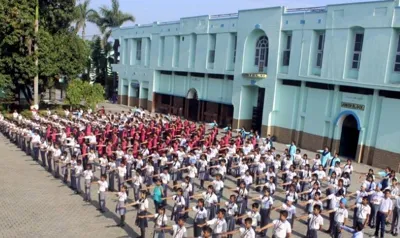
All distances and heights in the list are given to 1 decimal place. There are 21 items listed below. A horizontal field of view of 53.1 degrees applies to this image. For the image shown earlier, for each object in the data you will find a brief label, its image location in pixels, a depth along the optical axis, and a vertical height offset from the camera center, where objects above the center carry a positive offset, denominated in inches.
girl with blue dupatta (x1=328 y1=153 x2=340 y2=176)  610.0 -123.5
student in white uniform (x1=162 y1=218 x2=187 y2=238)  352.5 -139.0
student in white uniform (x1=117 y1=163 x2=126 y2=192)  542.0 -143.7
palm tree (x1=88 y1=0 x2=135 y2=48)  1846.7 +222.9
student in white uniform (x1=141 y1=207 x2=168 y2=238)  370.3 -142.2
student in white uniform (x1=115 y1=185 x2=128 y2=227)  446.9 -149.9
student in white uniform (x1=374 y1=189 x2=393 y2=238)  438.8 -134.9
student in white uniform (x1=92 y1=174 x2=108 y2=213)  484.4 -155.6
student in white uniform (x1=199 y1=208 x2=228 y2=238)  369.7 -138.2
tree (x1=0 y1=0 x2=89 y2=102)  1136.8 +48.2
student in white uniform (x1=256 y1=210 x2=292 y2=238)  356.0 -131.0
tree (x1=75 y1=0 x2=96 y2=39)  1888.5 +243.4
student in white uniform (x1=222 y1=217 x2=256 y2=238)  340.8 -130.4
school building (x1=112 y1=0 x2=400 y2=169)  813.2 +14.7
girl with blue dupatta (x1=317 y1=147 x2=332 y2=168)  669.9 -124.9
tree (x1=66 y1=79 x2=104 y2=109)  1235.2 -89.7
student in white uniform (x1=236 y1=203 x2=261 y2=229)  381.7 -132.7
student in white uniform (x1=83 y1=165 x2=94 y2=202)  522.6 -150.3
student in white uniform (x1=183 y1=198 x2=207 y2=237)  401.7 -141.4
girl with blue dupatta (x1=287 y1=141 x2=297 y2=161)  681.6 -119.5
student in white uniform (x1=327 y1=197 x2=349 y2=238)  408.8 -137.1
